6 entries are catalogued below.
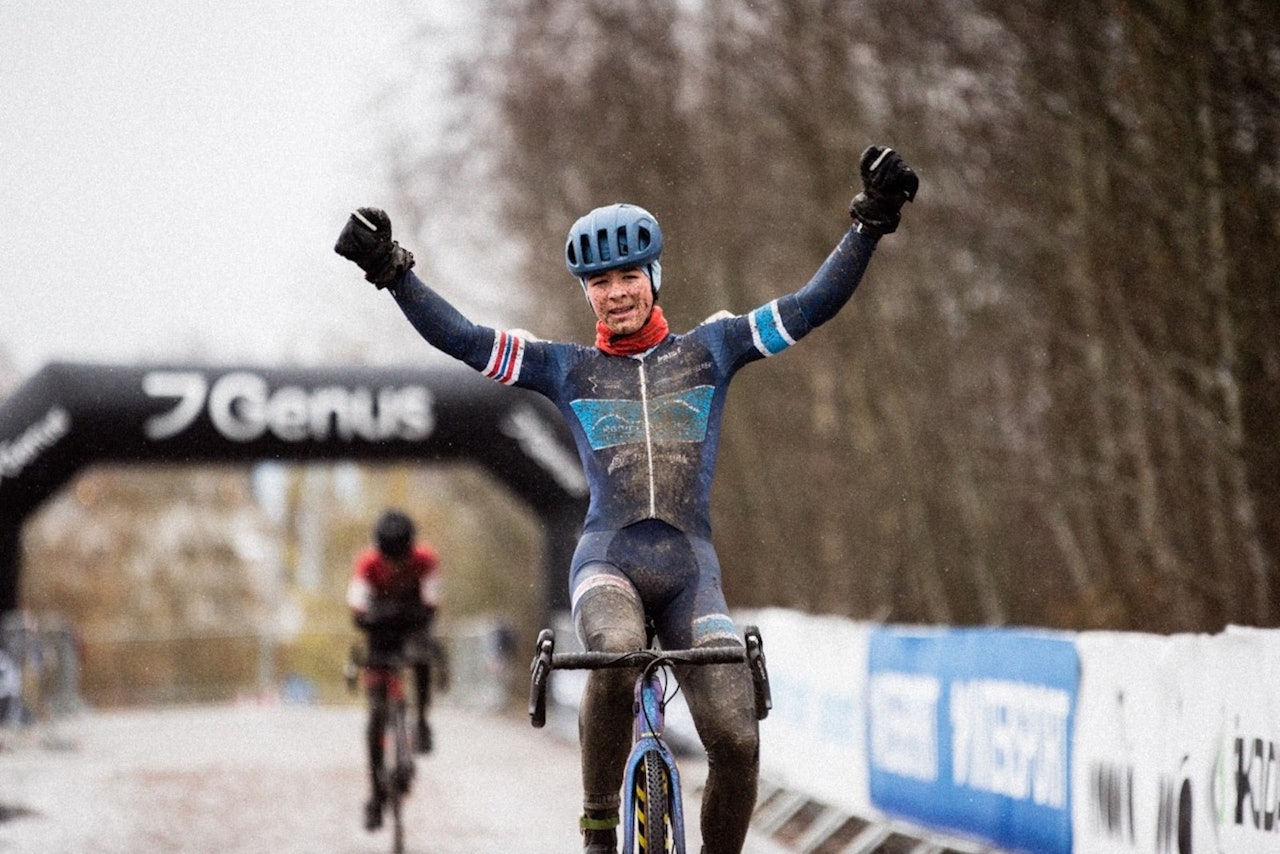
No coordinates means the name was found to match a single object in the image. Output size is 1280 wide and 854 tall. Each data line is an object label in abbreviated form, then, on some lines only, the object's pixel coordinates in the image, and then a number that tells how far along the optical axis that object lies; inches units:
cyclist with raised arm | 498.3
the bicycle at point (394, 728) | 952.7
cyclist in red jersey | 997.2
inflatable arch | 1664.6
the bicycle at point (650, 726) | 470.6
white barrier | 590.6
